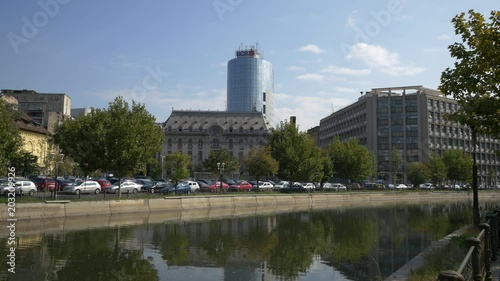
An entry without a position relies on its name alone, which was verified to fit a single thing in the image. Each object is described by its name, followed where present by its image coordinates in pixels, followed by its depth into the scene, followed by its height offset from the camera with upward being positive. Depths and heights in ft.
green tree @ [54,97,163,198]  133.80 +9.73
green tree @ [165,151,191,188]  170.30 +3.79
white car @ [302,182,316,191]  232.94 -6.32
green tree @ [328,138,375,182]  267.59 +8.47
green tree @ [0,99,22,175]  104.32 +7.53
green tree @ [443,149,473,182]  311.47 +7.89
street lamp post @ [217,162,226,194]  182.50 +3.01
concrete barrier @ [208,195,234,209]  148.46 -9.87
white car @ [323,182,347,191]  253.03 -6.83
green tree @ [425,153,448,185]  304.91 +6.70
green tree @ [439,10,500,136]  48.32 +12.06
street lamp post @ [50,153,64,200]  188.65 +6.14
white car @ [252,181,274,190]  216.06 -6.03
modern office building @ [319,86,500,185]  382.83 +42.21
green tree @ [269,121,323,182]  218.59 +9.89
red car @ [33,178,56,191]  153.58 -5.09
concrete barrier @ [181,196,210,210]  138.09 -9.72
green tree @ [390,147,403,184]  333.62 +13.55
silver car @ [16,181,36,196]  127.70 -5.44
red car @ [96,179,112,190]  166.42 -4.79
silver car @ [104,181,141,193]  164.66 -6.17
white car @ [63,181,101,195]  146.92 -5.80
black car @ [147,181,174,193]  168.49 -6.13
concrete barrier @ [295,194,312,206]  185.78 -10.71
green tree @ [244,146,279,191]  210.18 +4.34
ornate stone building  444.55 +40.41
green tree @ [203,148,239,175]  233.35 +6.44
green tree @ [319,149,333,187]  257.14 +4.30
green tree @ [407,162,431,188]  314.55 +2.33
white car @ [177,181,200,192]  185.88 -5.71
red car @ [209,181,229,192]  185.99 -6.21
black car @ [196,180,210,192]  186.51 -6.22
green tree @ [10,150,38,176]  195.62 +2.03
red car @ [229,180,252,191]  197.93 -5.92
